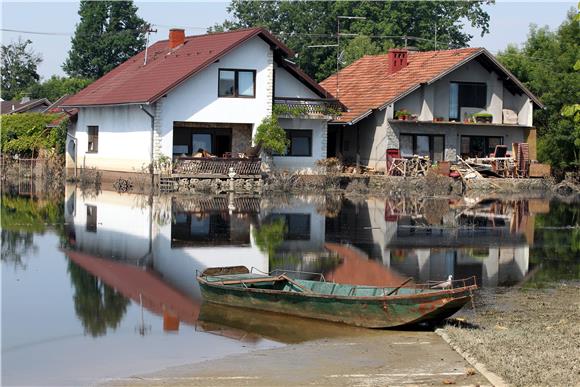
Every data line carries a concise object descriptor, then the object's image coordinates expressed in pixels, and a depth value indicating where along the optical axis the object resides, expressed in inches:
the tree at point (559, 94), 2092.8
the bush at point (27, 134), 2302.3
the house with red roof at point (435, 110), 1995.6
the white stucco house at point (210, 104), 1775.3
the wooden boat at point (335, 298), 588.1
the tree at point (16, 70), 4311.0
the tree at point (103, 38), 3828.7
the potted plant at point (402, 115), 1975.9
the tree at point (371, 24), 3396.7
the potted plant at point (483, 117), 2037.4
